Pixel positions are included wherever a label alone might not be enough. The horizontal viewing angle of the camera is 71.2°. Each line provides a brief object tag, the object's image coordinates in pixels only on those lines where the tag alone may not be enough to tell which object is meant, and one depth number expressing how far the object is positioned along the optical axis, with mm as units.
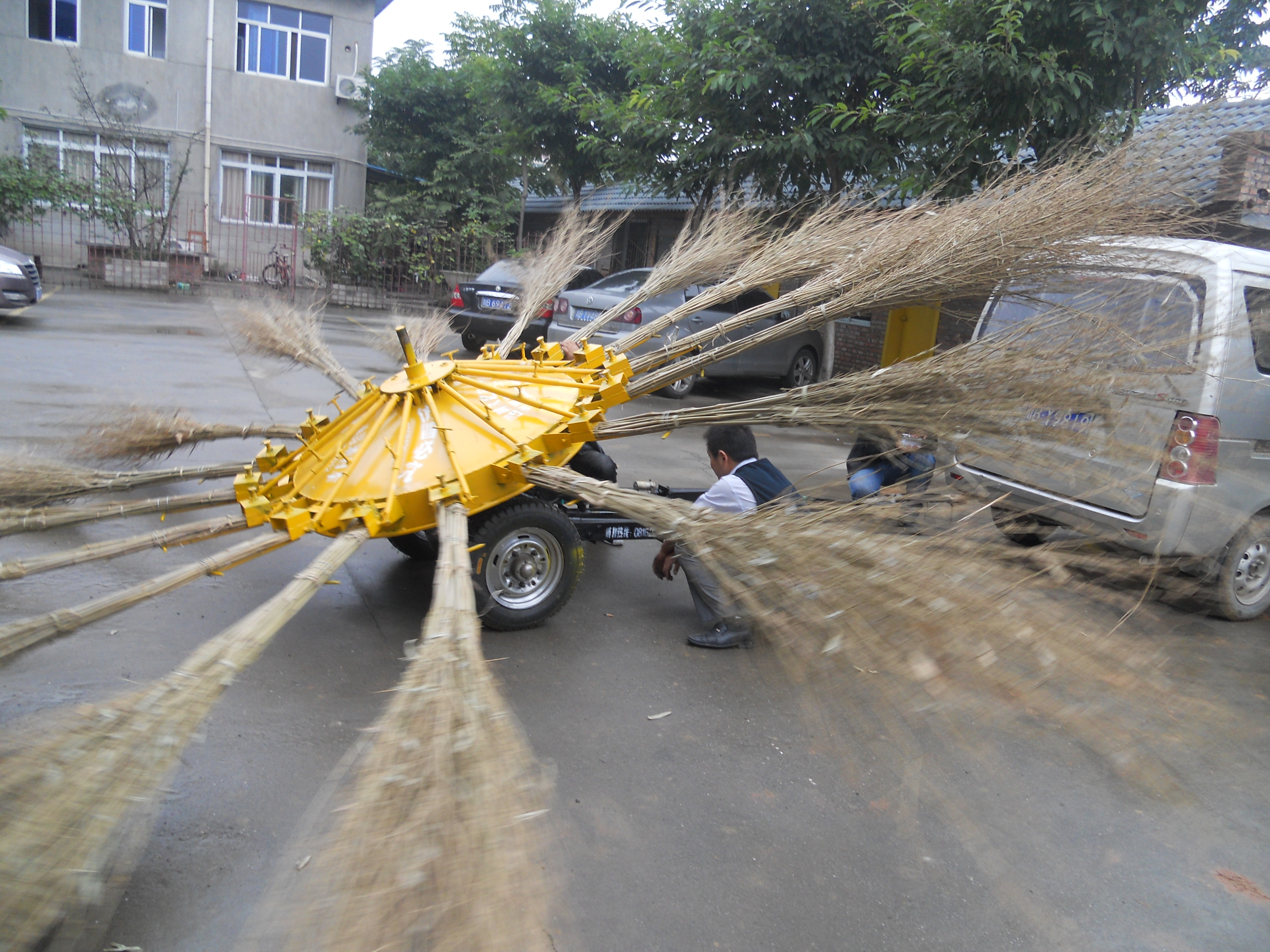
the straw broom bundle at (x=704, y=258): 5672
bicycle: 19203
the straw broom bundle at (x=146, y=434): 4477
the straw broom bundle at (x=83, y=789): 1577
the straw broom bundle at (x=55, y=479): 3645
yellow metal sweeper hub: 3568
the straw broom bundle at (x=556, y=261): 5887
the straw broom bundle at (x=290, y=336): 5086
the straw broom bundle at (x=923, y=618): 2262
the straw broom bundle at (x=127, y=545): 2736
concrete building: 19609
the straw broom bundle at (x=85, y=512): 3275
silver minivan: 3240
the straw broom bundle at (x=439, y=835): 1502
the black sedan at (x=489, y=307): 12234
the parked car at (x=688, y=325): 10641
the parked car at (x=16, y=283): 11016
